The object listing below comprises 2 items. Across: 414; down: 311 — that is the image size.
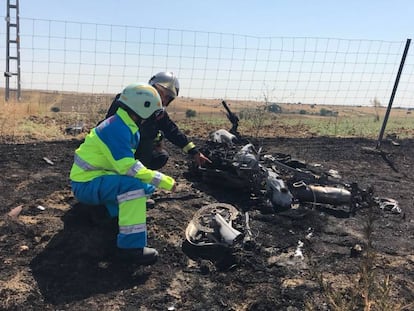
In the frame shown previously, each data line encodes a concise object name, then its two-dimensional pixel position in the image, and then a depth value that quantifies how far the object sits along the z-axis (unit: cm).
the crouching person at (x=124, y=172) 376
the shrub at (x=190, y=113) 1680
